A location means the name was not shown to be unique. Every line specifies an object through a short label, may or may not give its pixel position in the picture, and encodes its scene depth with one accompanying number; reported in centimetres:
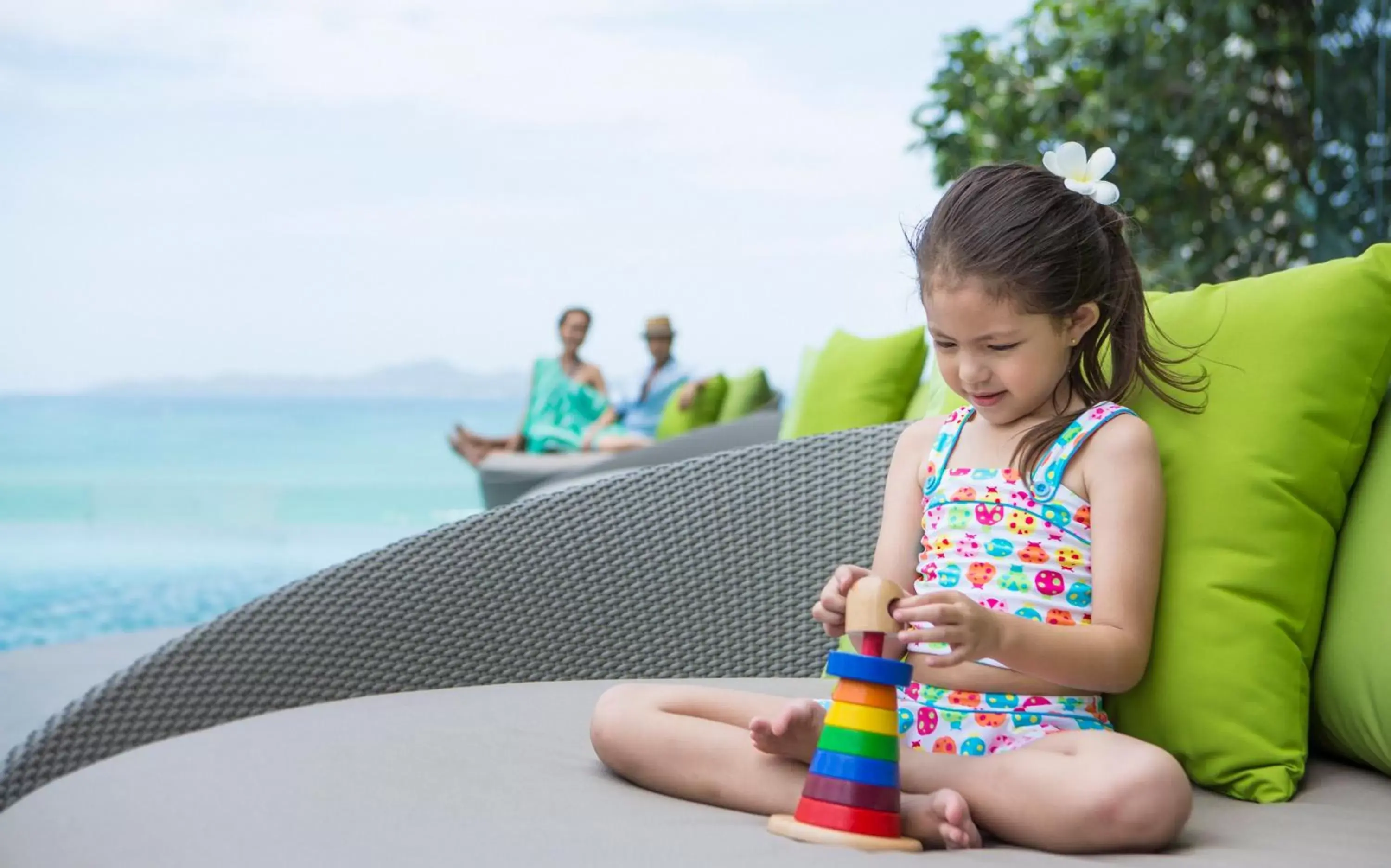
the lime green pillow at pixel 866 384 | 299
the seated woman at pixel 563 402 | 623
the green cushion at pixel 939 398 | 162
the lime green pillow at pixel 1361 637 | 112
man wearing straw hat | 614
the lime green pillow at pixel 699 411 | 584
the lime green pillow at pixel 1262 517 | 115
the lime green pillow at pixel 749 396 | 562
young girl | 108
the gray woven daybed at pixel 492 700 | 97
